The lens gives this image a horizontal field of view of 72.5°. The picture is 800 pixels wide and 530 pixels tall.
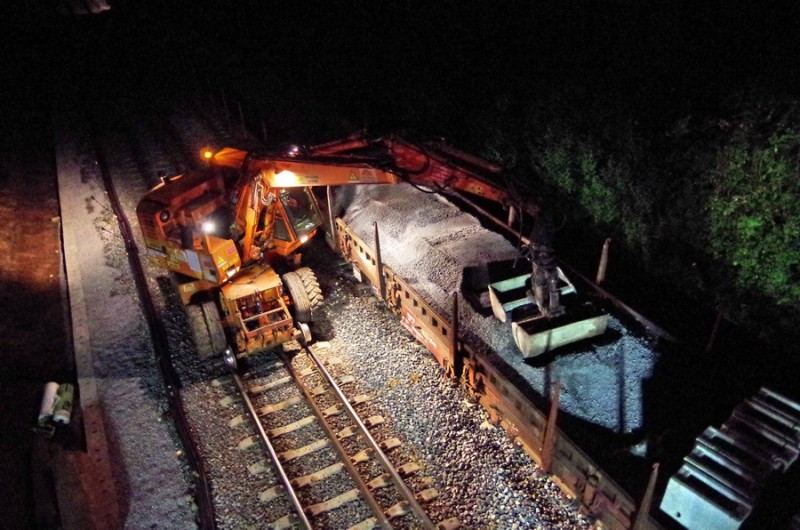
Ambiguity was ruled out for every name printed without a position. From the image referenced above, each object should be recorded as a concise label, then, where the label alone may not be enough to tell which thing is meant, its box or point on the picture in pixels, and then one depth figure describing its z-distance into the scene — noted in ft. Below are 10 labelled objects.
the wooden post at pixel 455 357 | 28.37
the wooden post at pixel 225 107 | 73.23
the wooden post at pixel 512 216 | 39.17
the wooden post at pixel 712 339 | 28.07
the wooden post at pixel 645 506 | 18.27
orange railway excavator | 27.78
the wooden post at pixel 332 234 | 41.04
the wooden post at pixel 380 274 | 34.36
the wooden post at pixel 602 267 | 33.40
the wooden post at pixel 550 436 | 21.63
